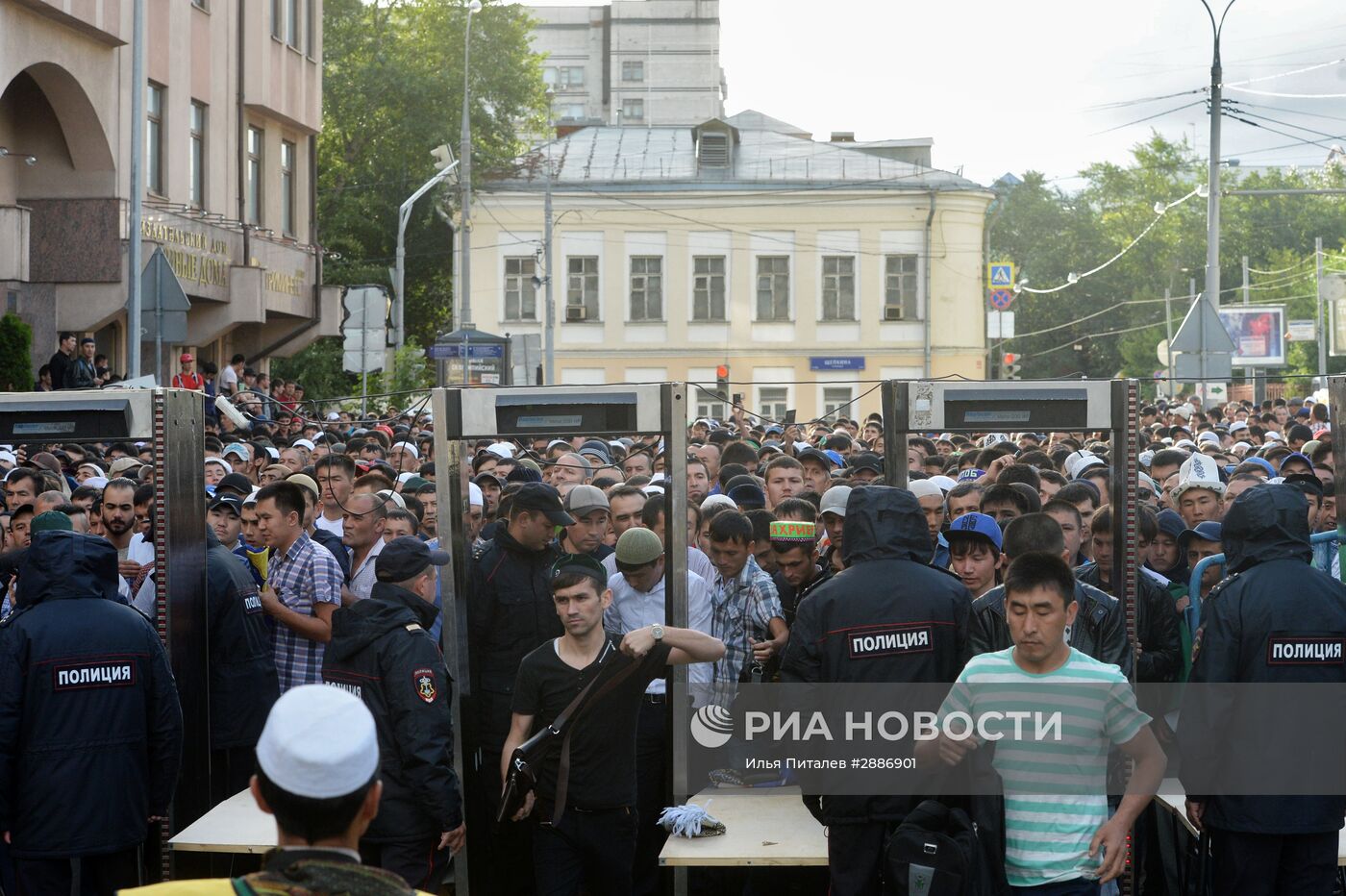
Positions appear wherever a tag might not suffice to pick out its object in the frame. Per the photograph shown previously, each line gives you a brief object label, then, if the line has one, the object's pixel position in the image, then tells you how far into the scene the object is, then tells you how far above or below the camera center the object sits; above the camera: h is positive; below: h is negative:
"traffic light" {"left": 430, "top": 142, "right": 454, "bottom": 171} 40.30 +7.33
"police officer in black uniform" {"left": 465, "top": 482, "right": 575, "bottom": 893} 7.85 -0.73
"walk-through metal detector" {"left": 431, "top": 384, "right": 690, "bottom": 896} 7.18 +0.17
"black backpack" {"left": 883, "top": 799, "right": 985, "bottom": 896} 5.48 -1.27
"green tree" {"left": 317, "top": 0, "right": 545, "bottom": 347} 52.28 +10.72
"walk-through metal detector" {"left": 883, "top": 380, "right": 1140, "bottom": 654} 7.17 +0.21
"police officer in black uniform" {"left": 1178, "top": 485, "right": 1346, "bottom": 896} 6.11 -0.87
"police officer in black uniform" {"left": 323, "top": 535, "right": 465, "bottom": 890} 6.04 -0.92
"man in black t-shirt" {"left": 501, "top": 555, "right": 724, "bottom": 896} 6.52 -1.00
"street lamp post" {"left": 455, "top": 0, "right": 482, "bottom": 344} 34.81 +5.42
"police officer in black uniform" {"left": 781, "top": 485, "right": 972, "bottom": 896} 6.05 -0.57
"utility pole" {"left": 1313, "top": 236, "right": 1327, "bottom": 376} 55.38 +4.43
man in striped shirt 5.33 -0.91
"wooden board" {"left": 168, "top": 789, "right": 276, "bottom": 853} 6.52 -1.44
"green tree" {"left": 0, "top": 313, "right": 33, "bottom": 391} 18.92 +1.20
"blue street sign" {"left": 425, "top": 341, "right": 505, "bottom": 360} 25.62 +1.69
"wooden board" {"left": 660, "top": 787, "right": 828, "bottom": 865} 6.41 -1.45
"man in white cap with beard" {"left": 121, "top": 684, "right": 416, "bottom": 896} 3.18 -0.60
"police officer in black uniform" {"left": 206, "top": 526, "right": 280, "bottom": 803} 7.77 -0.90
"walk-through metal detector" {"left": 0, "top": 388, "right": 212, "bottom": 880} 7.17 -0.15
